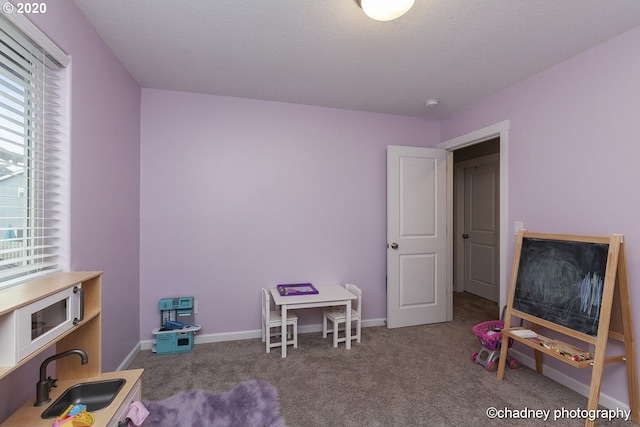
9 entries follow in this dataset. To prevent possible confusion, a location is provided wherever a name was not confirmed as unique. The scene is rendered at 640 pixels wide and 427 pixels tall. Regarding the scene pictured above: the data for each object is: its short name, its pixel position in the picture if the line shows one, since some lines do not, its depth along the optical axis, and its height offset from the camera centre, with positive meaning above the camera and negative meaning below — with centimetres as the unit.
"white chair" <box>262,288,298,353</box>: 265 -100
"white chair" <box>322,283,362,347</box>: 278 -98
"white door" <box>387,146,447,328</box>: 328 -24
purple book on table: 282 -73
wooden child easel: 172 -57
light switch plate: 255 -10
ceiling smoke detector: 298 +116
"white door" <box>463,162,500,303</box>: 427 -23
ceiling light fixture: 150 +109
